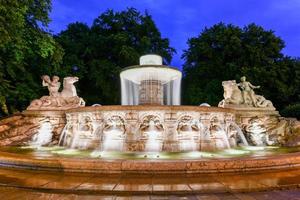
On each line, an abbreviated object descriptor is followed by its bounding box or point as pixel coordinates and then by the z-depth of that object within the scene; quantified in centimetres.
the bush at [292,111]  1503
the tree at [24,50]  1033
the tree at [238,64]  1950
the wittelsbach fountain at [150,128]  519
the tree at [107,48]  1994
